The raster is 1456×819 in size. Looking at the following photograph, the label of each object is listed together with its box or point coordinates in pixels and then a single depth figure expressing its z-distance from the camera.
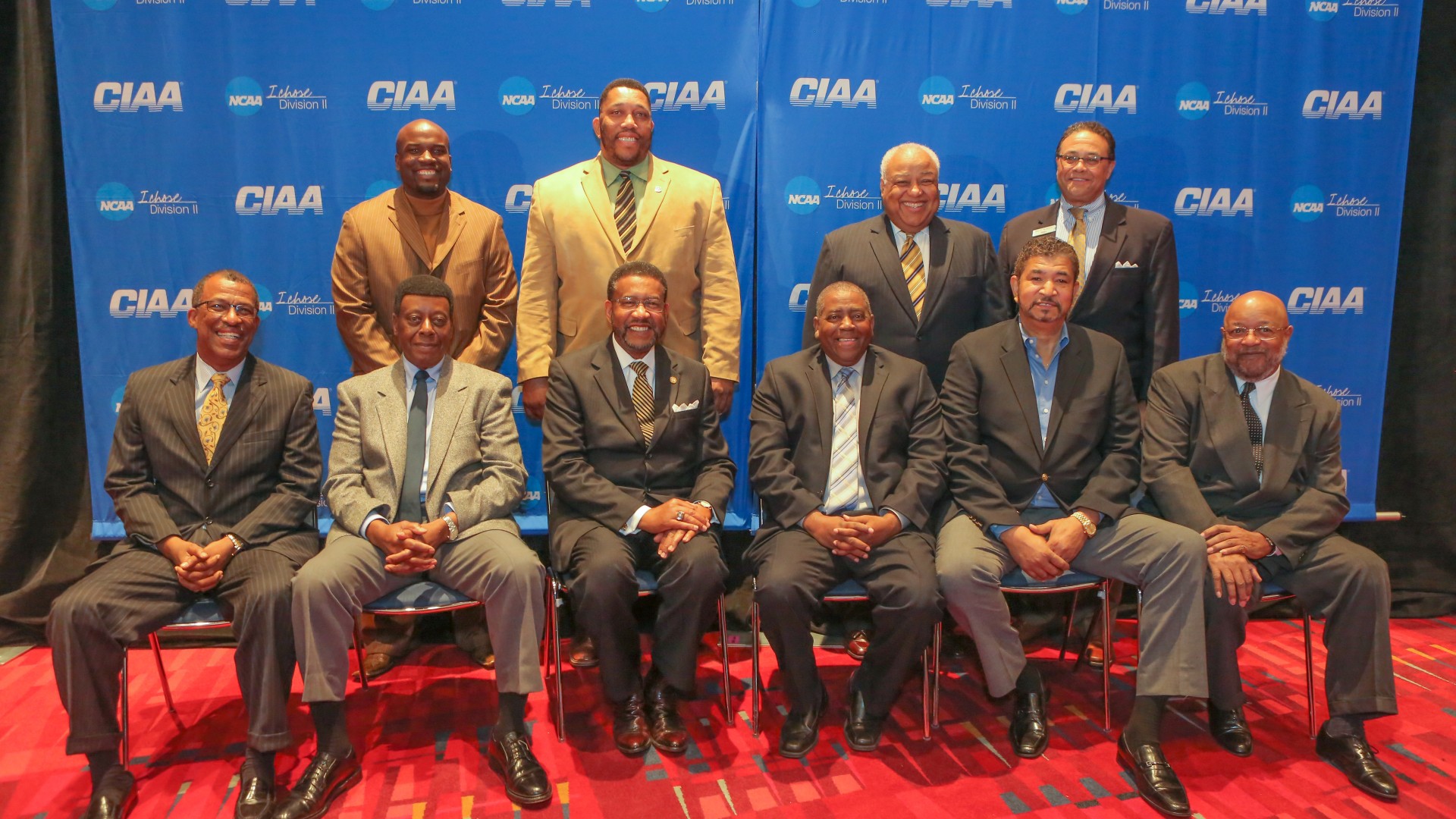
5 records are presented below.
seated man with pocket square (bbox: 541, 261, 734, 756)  2.96
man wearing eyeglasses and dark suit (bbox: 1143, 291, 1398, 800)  2.91
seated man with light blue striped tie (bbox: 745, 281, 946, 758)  2.96
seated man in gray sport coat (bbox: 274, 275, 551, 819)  2.71
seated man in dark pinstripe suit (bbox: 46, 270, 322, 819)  2.62
